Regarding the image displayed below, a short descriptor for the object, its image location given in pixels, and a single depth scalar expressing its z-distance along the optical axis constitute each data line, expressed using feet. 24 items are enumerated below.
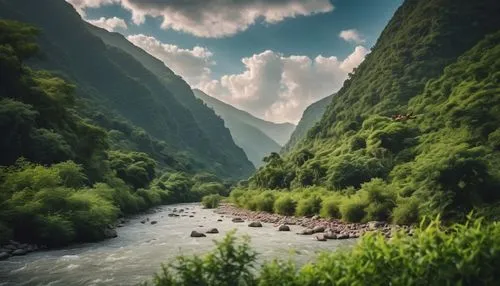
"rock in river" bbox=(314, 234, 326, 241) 109.13
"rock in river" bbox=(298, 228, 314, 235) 123.03
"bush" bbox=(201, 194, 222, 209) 295.48
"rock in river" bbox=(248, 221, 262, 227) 148.05
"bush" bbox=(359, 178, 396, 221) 137.59
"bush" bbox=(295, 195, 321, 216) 174.81
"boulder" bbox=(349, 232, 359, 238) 115.03
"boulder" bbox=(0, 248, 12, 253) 80.83
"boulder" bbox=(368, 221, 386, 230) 127.09
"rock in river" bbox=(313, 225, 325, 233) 125.33
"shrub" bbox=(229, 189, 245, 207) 267.86
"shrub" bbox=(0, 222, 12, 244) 84.69
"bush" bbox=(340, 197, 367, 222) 143.74
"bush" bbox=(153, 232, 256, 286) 23.07
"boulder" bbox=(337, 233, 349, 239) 113.09
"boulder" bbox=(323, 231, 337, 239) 112.15
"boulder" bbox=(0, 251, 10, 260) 76.89
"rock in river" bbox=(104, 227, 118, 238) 112.59
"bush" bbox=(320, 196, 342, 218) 157.06
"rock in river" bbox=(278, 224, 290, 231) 133.76
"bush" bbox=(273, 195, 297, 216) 191.52
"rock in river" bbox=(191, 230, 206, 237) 119.51
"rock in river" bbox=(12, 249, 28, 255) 81.05
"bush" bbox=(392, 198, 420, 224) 120.98
